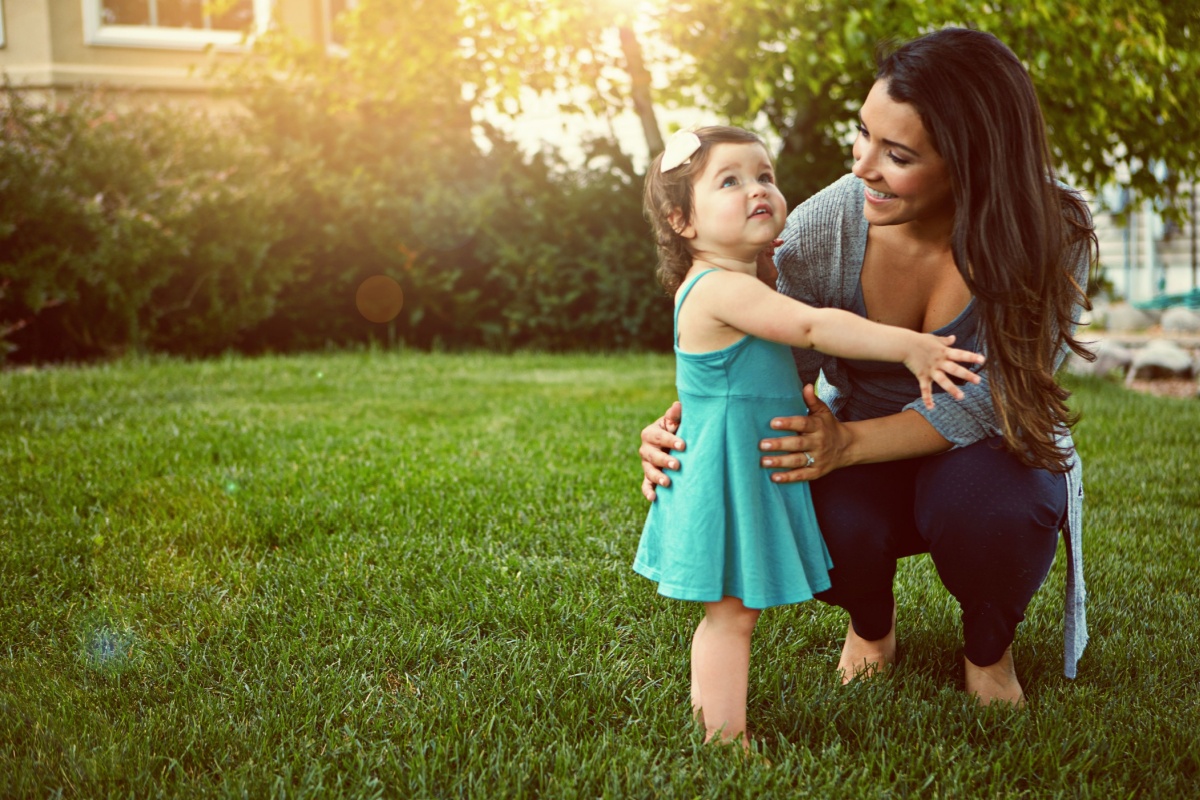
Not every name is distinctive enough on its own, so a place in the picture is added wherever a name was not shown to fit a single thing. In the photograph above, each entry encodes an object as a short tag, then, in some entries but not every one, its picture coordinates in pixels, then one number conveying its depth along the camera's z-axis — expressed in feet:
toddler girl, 6.10
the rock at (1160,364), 28.40
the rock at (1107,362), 29.12
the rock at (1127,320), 42.23
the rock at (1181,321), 38.45
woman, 6.42
